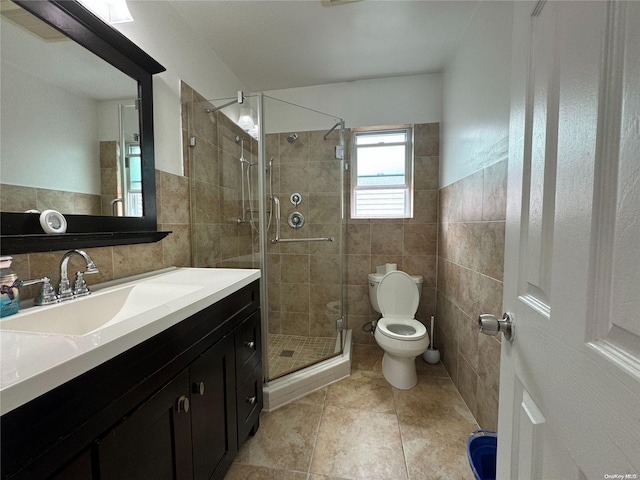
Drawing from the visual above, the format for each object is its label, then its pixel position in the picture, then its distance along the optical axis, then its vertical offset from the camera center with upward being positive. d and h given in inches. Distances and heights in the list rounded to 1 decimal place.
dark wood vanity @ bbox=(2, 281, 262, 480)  18.5 -18.9
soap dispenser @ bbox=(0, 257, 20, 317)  28.8 -7.6
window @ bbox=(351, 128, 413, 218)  95.9 +20.7
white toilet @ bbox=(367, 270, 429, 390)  70.0 -30.2
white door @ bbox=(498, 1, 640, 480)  12.0 -1.0
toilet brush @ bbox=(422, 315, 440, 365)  84.7 -43.3
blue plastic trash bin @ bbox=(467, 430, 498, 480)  42.4 -38.2
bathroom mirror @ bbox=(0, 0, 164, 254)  32.5 +15.4
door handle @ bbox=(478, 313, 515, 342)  24.4 -9.5
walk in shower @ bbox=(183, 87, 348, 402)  71.1 +5.3
